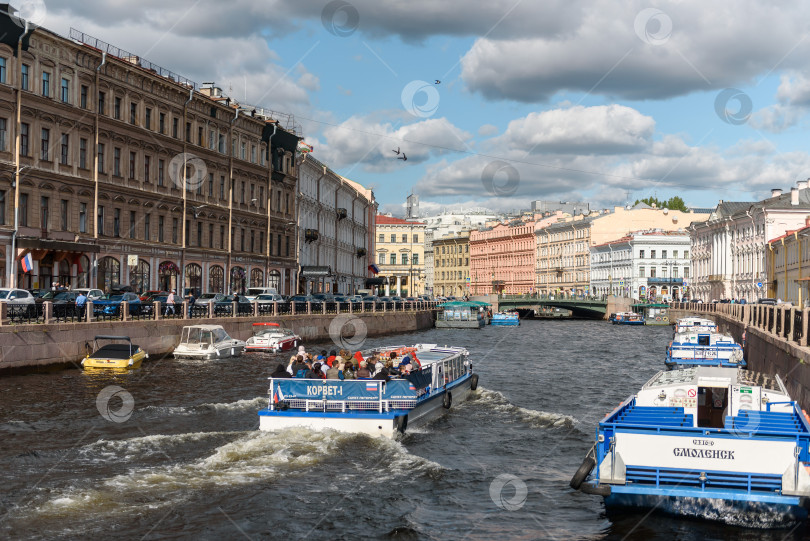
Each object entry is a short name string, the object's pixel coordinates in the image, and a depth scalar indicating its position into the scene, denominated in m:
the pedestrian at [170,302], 38.92
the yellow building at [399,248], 148.50
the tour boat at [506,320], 90.44
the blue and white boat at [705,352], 37.25
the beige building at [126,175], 41.59
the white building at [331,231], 77.19
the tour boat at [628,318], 94.25
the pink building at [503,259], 150.75
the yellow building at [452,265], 168.12
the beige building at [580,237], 131.75
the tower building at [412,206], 186.50
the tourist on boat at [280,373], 19.92
